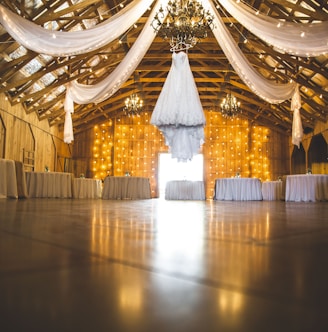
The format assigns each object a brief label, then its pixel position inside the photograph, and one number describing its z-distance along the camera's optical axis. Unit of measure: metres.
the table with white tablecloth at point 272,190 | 10.08
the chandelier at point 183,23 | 4.58
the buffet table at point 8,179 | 5.55
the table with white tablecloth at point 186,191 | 9.65
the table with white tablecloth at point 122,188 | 8.62
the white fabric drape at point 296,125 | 6.14
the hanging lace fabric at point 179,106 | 4.38
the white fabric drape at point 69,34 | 3.76
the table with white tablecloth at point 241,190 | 8.77
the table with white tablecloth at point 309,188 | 7.09
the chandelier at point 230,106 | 9.69
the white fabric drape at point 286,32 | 3.73
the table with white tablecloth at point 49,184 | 7.33
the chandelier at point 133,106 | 9.90
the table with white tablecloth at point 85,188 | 9.43
